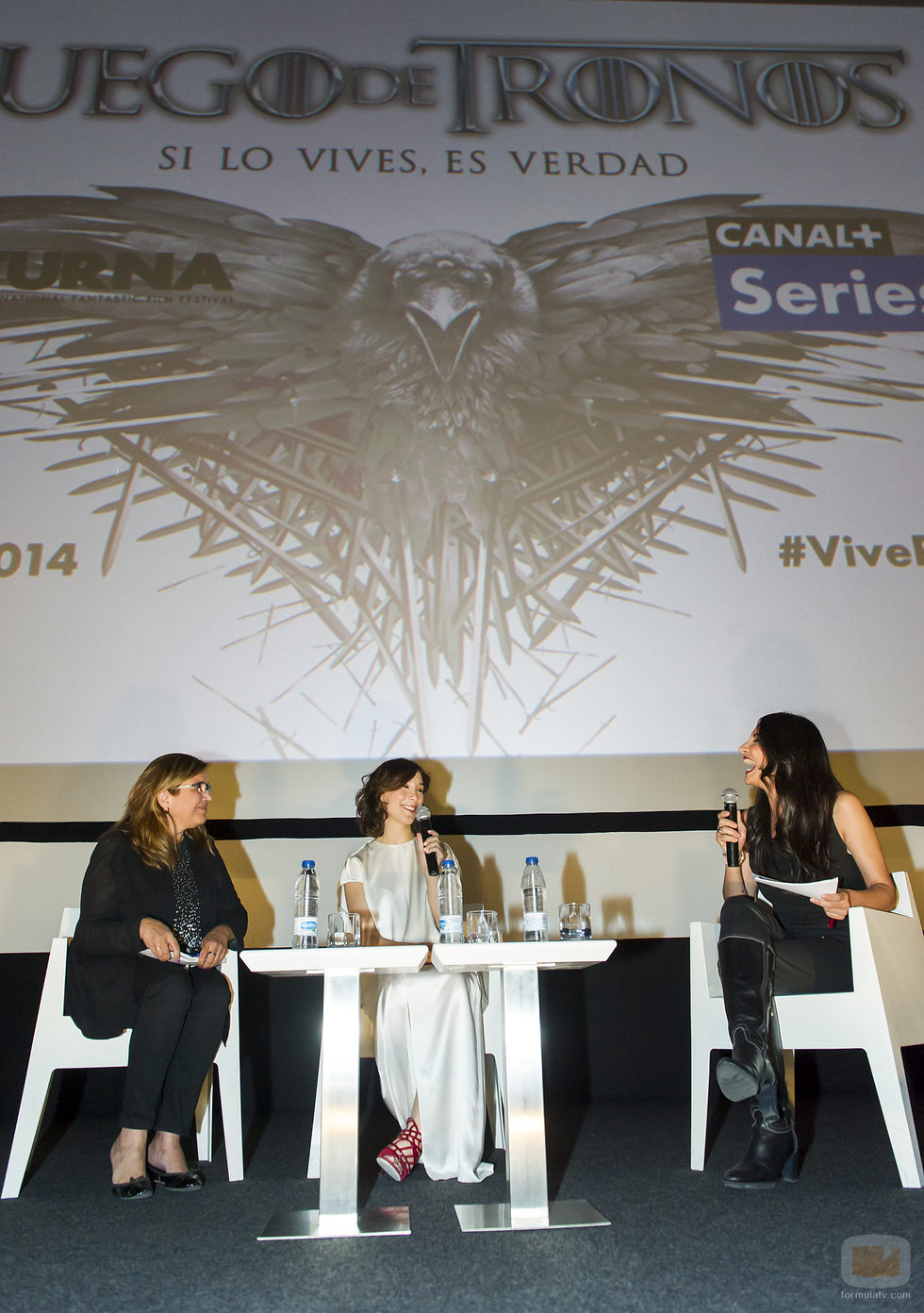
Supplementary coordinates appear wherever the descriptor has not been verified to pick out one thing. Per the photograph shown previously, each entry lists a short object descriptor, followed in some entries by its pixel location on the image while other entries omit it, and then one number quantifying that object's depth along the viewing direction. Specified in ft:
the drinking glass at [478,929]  6.50
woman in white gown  6.92
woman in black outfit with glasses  6.61
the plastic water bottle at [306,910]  6.38
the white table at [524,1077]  5.49
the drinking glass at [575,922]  6.46
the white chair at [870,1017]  6.11
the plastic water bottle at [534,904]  6.26
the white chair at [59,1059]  6.60
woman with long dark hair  6.13
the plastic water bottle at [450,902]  6.33
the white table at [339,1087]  5.45
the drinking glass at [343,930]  6.55
